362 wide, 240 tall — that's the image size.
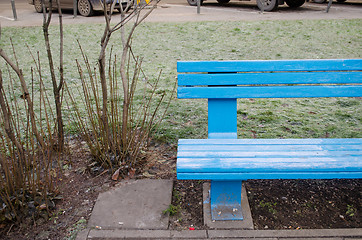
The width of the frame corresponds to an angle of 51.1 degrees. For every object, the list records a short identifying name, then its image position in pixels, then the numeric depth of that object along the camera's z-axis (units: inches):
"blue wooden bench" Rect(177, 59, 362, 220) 90.4
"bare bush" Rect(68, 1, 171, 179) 112.5
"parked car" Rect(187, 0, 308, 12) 464.0
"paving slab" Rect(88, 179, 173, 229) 99.7
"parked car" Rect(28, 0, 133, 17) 456.4
